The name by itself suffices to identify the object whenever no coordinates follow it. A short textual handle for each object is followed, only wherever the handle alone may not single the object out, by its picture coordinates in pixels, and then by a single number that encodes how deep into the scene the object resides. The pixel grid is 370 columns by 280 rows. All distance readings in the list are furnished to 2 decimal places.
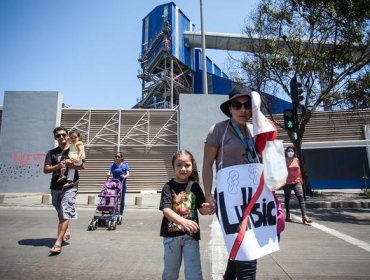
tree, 13.68
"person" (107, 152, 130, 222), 7.88
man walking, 4.93
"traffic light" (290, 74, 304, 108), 10.68
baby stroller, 6.78
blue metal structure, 33.00
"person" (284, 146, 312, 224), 7.12
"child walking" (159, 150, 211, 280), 2.52
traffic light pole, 10.68
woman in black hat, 2.53
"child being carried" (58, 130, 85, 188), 5.04
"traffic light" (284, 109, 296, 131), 10.73
